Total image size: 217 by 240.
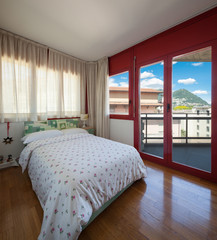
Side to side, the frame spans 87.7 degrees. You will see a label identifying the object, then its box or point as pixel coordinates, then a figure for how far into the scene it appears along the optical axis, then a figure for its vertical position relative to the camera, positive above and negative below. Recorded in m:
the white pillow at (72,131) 2.72 -0.33
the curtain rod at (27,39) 2.38 +1.80
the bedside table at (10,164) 2.30 -0.96
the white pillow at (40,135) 2.20 -0.36
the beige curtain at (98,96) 3.48 +0.69
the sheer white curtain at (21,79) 2.34 +0.88
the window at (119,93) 3.23 +0.73
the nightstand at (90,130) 3.43 -0.39
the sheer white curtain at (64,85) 3.00 +0.94
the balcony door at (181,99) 1.95 +0.38
